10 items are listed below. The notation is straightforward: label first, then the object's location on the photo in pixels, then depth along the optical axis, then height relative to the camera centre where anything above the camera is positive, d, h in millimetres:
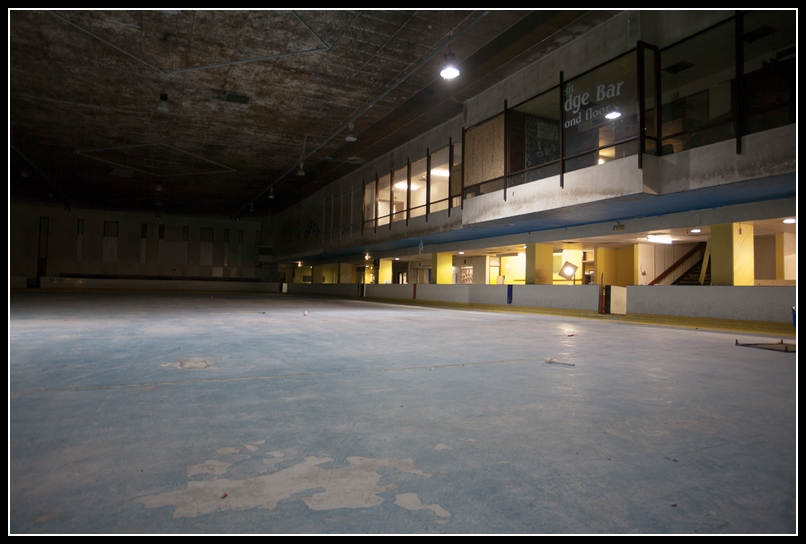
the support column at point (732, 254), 12375 +860
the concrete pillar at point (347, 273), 35219 +637
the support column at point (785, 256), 15664 +1050
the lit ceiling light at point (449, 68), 10734 +5093
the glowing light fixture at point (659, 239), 16566 +1698
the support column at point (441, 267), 24594 +820
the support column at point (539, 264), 18891 +812
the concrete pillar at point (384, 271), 30783 +736
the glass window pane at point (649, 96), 11500 +5649
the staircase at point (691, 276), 20092 +377
